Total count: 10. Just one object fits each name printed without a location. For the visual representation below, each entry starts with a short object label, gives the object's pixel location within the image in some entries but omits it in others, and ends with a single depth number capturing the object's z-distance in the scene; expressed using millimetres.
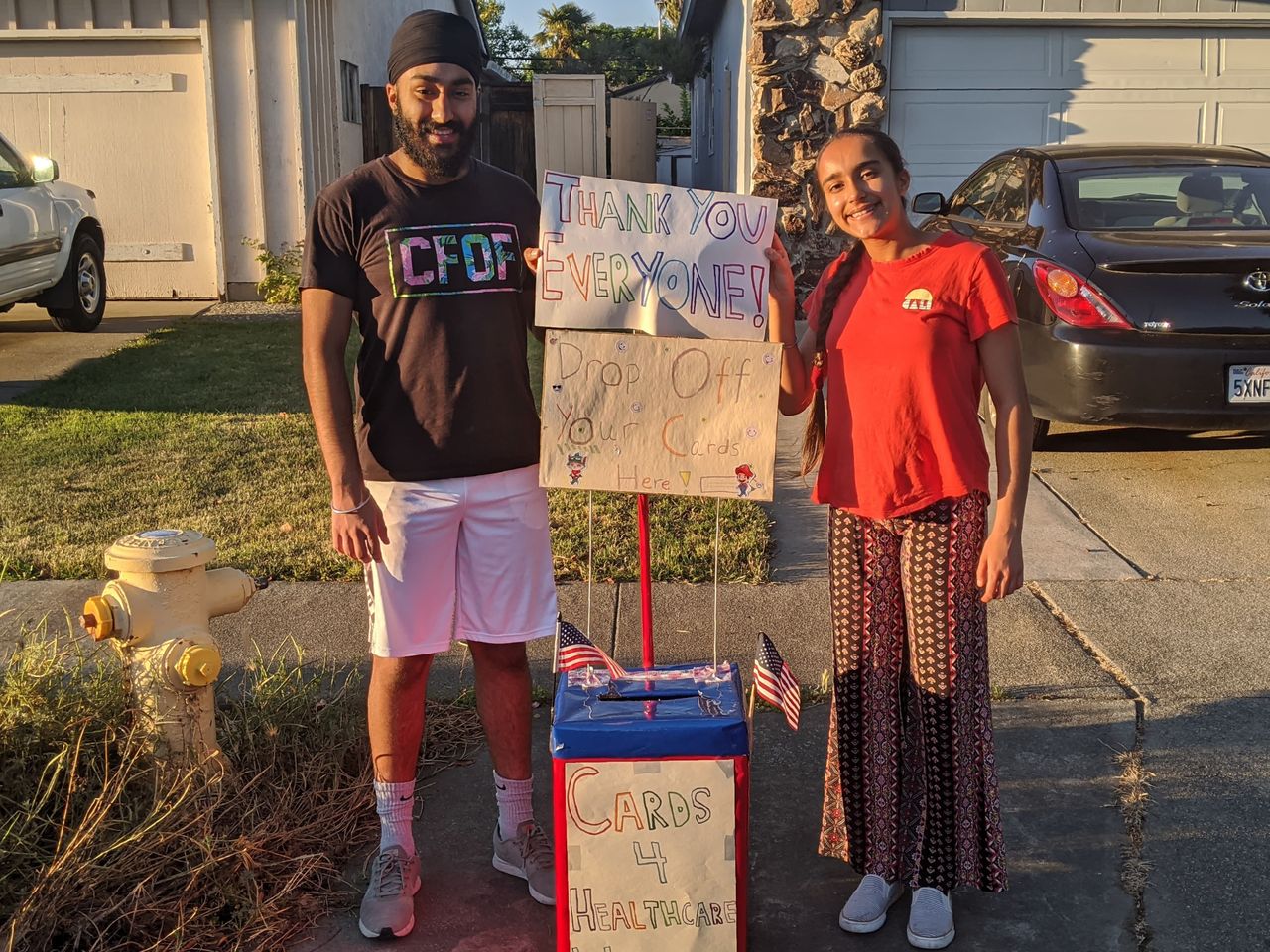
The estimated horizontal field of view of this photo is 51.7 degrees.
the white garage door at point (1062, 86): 10922
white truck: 9297
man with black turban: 2859
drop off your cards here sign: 2861
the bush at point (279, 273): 11898
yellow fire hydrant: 3244
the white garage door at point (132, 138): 11875
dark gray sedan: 5910
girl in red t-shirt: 2744
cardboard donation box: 2648
